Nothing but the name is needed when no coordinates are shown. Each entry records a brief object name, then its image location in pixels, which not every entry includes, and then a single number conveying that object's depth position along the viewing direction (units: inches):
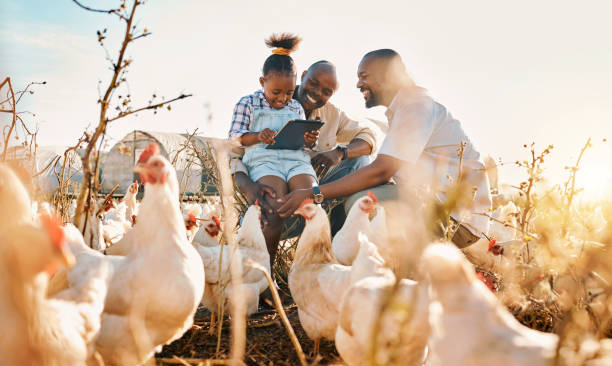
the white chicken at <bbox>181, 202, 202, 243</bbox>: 166.6
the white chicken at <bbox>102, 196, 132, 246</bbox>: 163.8
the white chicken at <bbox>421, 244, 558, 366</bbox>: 44.1
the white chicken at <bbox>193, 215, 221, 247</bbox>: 150.6
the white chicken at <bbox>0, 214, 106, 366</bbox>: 45.4
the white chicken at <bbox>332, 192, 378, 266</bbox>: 126.0
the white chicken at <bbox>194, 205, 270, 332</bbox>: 116.5
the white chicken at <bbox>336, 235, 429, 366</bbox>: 63.2
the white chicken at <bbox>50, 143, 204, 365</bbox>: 66.3
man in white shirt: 123.5
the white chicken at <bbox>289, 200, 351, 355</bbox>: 91.9
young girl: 145.6
